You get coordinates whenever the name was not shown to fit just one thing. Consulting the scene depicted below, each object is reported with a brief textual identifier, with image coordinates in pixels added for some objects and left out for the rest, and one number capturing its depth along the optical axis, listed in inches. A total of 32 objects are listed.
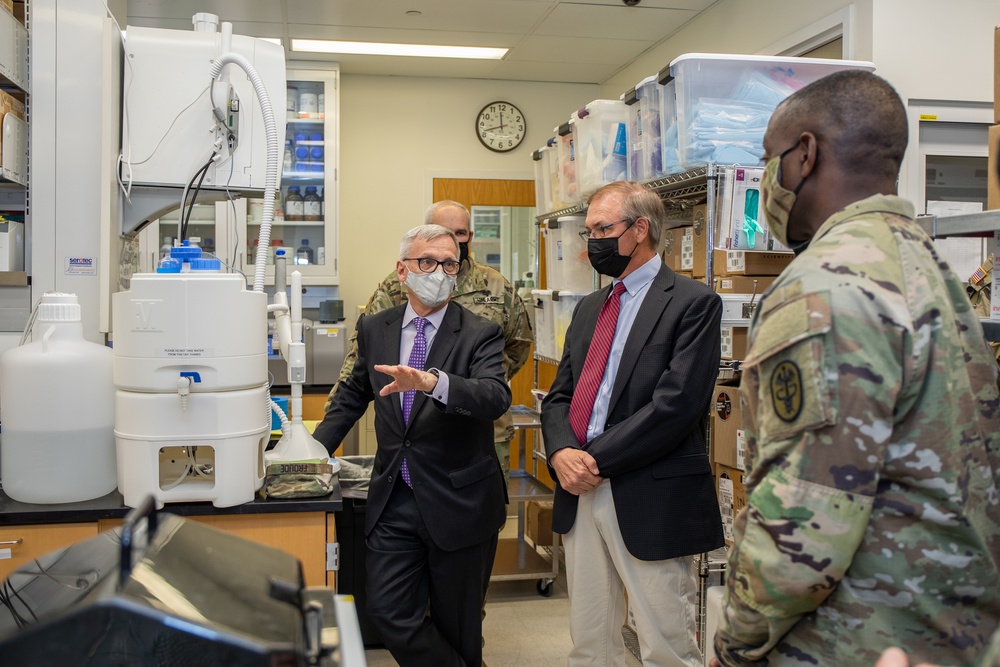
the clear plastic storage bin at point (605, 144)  121.3
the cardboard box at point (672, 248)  120.9
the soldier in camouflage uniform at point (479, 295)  124.6
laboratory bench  73.0
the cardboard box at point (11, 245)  92.4
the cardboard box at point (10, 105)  89.3
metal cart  143.4
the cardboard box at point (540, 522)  151.8
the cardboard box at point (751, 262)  102.5
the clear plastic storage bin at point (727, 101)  100.5
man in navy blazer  82.3
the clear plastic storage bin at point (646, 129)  111.8
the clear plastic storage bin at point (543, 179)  151.3
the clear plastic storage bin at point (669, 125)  105.5
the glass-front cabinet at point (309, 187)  207.5
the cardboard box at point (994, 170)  62.5
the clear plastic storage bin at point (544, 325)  142.0
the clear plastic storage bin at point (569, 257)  135.9
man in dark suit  85.3
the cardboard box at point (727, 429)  102.4
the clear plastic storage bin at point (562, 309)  133.9
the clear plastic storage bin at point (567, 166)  133.0
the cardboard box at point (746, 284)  102.7
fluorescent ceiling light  199.3
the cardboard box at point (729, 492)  103.7
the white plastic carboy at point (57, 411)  72.6
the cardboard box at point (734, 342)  101.6
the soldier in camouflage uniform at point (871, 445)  42.5
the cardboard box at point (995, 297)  60.7
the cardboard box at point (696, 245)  112.2
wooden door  229.1
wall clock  232.2
